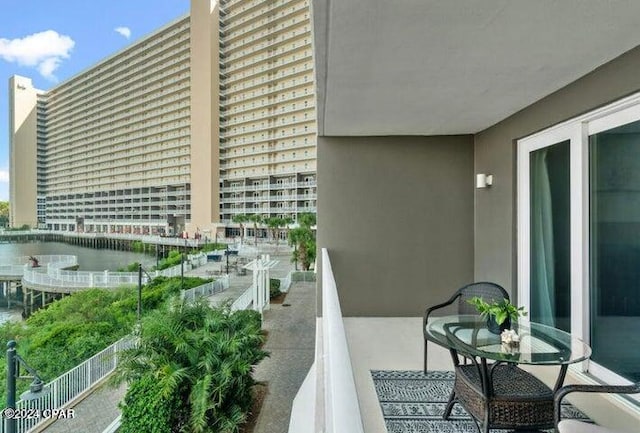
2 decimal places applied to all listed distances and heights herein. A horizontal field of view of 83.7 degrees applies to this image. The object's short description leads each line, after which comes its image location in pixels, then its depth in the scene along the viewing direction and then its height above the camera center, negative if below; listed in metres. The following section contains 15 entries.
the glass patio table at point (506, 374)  1.61 -0.79
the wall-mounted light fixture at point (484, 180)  3.73 +0.40
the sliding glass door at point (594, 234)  2.17 -0.11
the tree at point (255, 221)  36.97 -0.25
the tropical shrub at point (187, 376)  4.59 -2.08
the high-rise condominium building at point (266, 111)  38.34 +12.43
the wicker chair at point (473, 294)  2.49 -0.56
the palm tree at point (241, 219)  37.72 -0.04
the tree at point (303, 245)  18.83 -1.45
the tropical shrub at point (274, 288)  11.93 -2.37
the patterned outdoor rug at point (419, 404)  1.98 -1.15
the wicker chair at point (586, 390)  1.36 -0.66
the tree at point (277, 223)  33.38 -0.42
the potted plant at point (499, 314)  1.89 -0.52
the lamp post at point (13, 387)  4.34 -2.08
